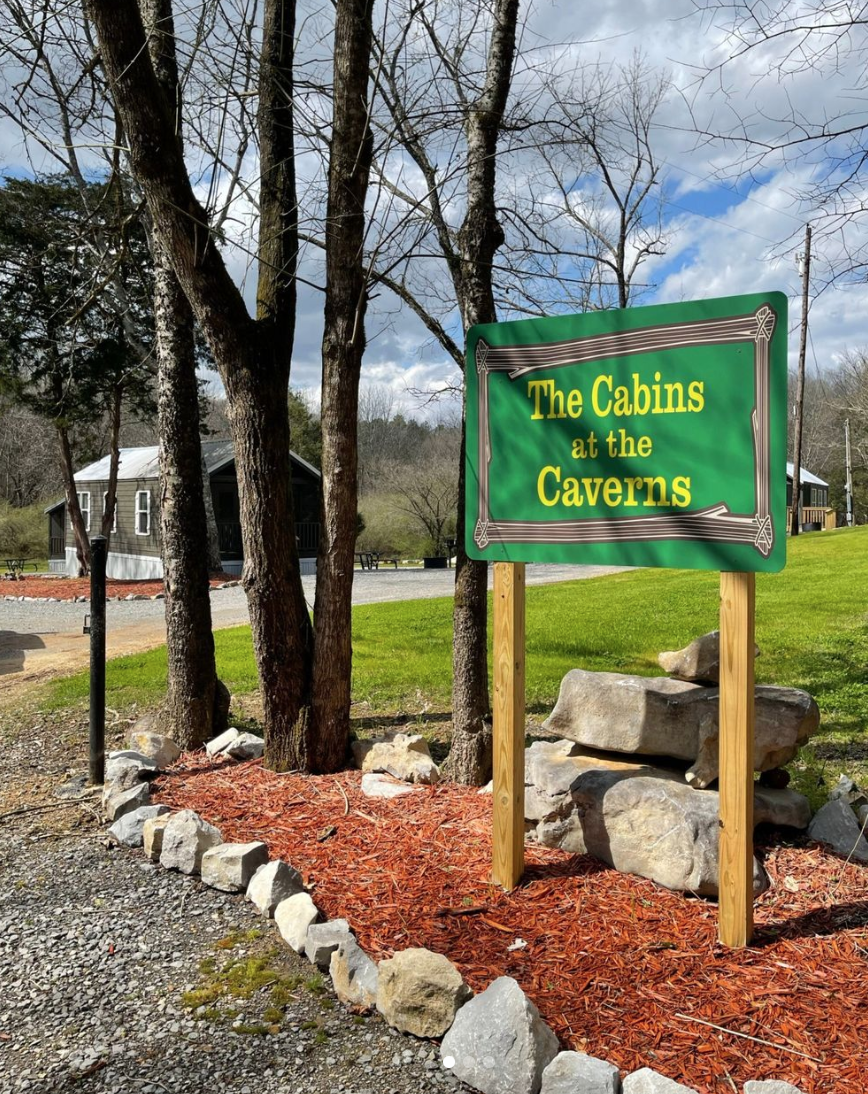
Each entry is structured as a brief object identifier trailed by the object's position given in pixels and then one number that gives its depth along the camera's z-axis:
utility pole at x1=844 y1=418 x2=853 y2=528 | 47.25
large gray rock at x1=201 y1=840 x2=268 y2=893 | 3.90
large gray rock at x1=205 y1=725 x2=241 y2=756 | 5.78
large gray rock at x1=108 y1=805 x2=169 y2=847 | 4.53
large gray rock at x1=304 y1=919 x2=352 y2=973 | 3.23
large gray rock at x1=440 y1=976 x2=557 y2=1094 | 2.54
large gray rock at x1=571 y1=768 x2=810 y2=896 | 3.53
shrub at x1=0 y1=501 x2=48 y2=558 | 37.38
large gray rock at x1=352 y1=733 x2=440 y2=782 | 5.08
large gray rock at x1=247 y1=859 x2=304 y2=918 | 3.66
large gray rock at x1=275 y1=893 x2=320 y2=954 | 3.37
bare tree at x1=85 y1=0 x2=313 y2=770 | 4.74
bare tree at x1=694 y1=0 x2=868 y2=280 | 4.36
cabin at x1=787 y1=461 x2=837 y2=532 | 46.91
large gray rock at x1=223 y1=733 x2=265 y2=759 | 5.68
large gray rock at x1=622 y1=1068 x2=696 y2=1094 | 2.38
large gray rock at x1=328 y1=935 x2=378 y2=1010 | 3.01
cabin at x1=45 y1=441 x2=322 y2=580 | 27.30
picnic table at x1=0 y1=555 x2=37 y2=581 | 26.88
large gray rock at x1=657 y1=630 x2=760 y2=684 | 4.22
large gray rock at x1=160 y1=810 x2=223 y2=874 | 4.13
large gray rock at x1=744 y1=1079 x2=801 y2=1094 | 2.31
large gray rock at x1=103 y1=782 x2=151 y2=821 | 4.79
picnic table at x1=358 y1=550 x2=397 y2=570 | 31.52
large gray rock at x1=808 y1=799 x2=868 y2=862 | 3.87
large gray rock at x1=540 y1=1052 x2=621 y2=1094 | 2.44
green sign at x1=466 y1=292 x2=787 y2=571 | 3.15
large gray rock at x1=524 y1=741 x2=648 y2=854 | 3.98
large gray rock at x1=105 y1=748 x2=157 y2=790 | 5.16
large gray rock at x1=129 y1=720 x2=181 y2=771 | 5.65
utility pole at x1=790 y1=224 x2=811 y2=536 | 26.23
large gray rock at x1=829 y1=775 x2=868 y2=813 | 4.36
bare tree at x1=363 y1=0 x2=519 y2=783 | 5.21
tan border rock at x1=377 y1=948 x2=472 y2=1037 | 2.79
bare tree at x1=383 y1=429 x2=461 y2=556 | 36.69
